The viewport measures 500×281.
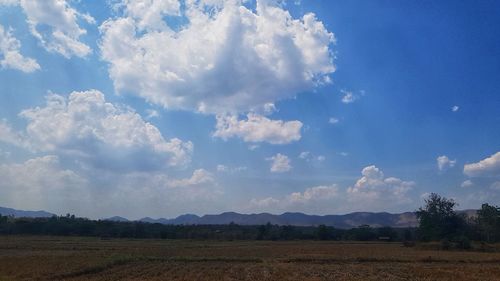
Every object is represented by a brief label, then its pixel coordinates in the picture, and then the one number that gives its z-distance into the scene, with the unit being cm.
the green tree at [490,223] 10619
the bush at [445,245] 7857
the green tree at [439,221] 10444
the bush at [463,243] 7825
